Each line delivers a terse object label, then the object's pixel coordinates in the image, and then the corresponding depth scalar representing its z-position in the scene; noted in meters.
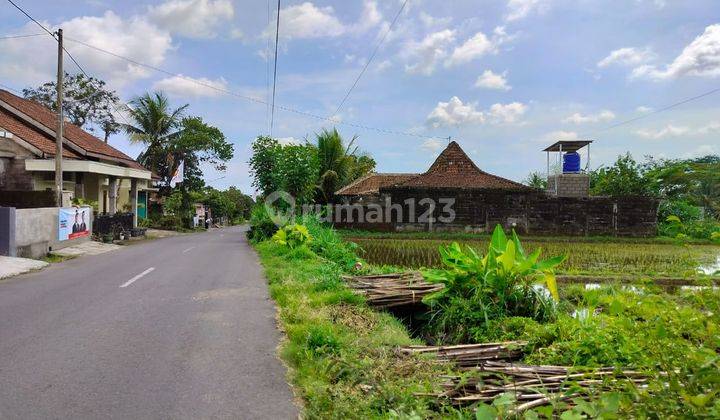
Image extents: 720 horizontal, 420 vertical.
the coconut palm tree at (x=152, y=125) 36.53
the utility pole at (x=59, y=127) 17.66
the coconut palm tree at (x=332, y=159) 34.16
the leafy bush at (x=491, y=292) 6.41
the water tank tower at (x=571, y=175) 28.03
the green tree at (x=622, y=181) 30.64
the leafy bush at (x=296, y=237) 16.19
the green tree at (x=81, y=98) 35.44
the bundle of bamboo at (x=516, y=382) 3.58
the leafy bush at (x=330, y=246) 12.93
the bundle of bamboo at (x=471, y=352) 4.91
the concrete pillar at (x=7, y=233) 13.92
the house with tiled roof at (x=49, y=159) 21.23
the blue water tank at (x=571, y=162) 28.08
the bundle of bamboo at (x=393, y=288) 7.46
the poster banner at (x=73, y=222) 17.58
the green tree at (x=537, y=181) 43.06
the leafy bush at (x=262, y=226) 22.45
